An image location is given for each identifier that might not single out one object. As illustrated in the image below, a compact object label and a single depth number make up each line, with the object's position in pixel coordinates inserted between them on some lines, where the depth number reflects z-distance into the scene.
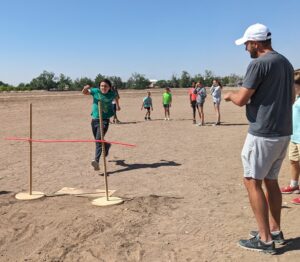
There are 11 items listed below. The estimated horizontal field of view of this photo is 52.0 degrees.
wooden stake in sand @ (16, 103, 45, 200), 4.78
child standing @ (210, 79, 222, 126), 13.10
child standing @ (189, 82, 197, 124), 13.79
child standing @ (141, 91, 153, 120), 15.79
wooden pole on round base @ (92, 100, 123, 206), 4.47
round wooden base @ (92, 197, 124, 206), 4.47
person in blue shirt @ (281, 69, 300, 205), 4.34
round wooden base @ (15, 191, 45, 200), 4.78
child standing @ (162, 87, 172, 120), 15.53
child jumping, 6.23
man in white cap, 2.90
